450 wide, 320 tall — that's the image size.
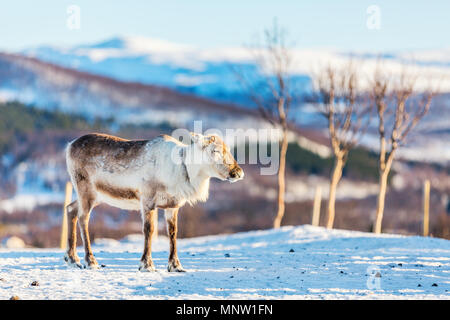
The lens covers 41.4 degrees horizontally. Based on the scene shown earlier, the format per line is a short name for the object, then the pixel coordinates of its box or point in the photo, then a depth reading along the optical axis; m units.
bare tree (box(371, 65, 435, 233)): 20.11
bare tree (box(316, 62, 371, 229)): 21.28
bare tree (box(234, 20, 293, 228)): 22.41
